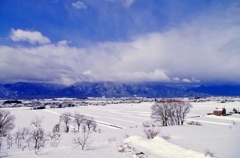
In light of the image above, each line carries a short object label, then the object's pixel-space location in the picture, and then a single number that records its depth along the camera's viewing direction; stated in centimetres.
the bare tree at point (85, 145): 1737
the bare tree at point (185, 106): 5675
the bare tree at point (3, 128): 3638
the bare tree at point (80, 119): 5531
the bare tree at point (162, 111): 5577
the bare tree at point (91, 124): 4861
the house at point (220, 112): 7082
